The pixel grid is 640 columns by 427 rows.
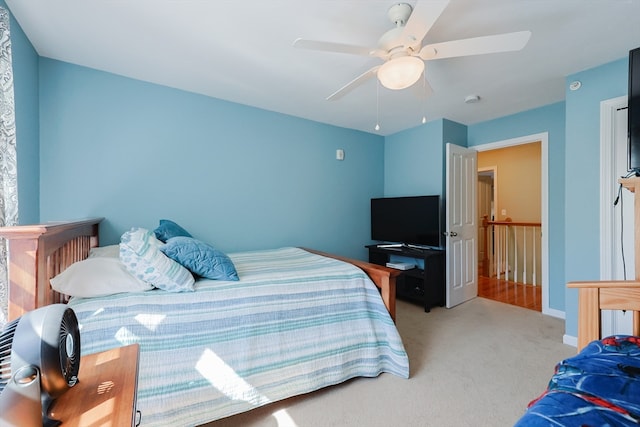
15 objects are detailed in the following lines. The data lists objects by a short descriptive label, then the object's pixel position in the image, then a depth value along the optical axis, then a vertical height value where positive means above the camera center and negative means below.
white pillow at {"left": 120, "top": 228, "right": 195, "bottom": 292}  1.49 -0.29
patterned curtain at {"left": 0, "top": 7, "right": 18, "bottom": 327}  1.34 +0.40
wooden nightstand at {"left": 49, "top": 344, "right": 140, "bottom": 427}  0.64 -0.48
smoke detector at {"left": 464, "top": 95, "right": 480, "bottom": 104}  2.81 +1.22
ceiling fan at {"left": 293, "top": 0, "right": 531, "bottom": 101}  1.37 +0.92
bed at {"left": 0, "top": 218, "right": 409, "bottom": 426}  1.31 -0.66
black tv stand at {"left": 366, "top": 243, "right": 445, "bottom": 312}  3.23 -0.81
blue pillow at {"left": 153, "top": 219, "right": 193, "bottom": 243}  2.19 -0.14
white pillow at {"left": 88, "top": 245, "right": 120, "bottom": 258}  1.80 -0.26
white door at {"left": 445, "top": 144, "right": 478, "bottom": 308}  3.33 -0.15
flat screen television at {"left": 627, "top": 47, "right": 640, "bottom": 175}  1.51 +0.58
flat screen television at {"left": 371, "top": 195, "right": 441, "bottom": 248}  3.32 -0.08
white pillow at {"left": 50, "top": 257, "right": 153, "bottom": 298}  1.34 -0.34
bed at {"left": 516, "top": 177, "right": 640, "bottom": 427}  0.69 -0.50
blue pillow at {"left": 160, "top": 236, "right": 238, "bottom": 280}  1.68 -0.29
